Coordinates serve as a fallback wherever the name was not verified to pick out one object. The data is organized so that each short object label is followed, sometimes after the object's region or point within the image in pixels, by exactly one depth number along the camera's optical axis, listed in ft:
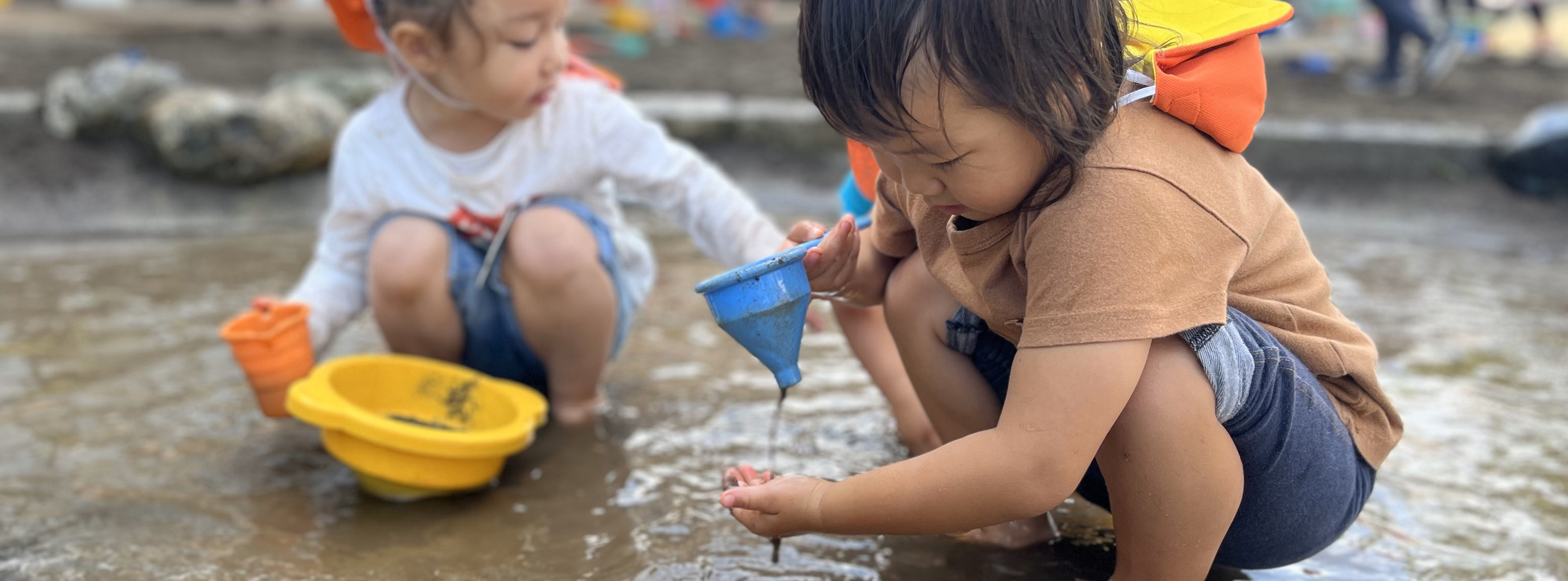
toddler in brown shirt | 3.71
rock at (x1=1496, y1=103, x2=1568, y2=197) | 12.84
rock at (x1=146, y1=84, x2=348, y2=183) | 12.06
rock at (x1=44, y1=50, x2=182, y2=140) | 12.39
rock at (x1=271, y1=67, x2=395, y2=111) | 13.37
